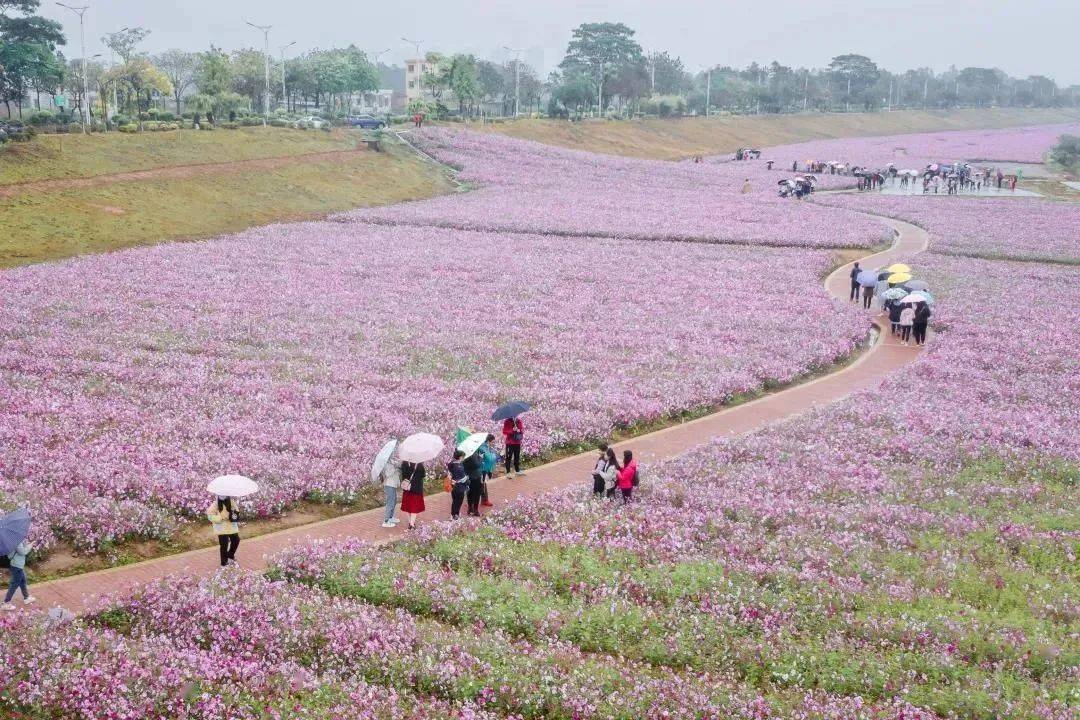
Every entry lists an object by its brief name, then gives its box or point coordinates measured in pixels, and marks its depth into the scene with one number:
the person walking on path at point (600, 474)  17.88
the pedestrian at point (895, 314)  32.91
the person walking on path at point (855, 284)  38.38
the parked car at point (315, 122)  88.69
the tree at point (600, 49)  168.25
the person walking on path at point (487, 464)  18.34
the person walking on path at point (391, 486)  17.28
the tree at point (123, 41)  112.53
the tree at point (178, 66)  137.77
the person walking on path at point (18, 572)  14.02
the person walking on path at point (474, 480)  17.72
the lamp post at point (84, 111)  66.75
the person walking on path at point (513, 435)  19.77
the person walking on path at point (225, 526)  15.29
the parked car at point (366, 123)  101.56
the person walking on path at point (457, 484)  17.42
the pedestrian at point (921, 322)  31.80
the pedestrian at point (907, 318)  32.16
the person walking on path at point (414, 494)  17.16
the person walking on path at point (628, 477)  17.59
